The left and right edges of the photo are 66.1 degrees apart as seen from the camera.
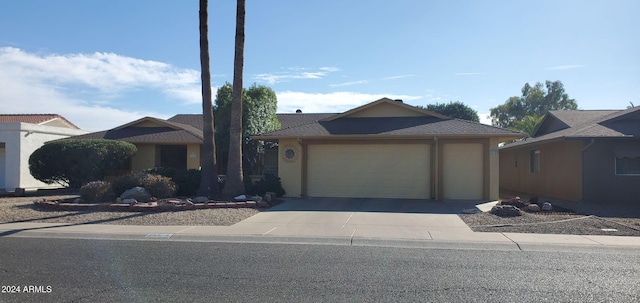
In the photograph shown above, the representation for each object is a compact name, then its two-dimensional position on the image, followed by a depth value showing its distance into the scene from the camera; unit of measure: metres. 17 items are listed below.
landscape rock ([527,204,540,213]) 14.93
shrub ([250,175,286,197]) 18.50
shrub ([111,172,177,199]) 16.81
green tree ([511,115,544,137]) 34.16
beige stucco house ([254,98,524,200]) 18.08
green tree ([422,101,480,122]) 44.22
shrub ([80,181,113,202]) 16.12
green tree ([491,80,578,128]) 59.31
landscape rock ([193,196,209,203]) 16.02
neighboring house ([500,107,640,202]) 17.44
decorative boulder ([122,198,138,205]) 15.30
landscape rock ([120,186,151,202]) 15.98
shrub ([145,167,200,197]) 18.78
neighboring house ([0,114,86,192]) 25.00
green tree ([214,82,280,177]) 23.69
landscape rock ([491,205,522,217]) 13.76
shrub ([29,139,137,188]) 20.36
